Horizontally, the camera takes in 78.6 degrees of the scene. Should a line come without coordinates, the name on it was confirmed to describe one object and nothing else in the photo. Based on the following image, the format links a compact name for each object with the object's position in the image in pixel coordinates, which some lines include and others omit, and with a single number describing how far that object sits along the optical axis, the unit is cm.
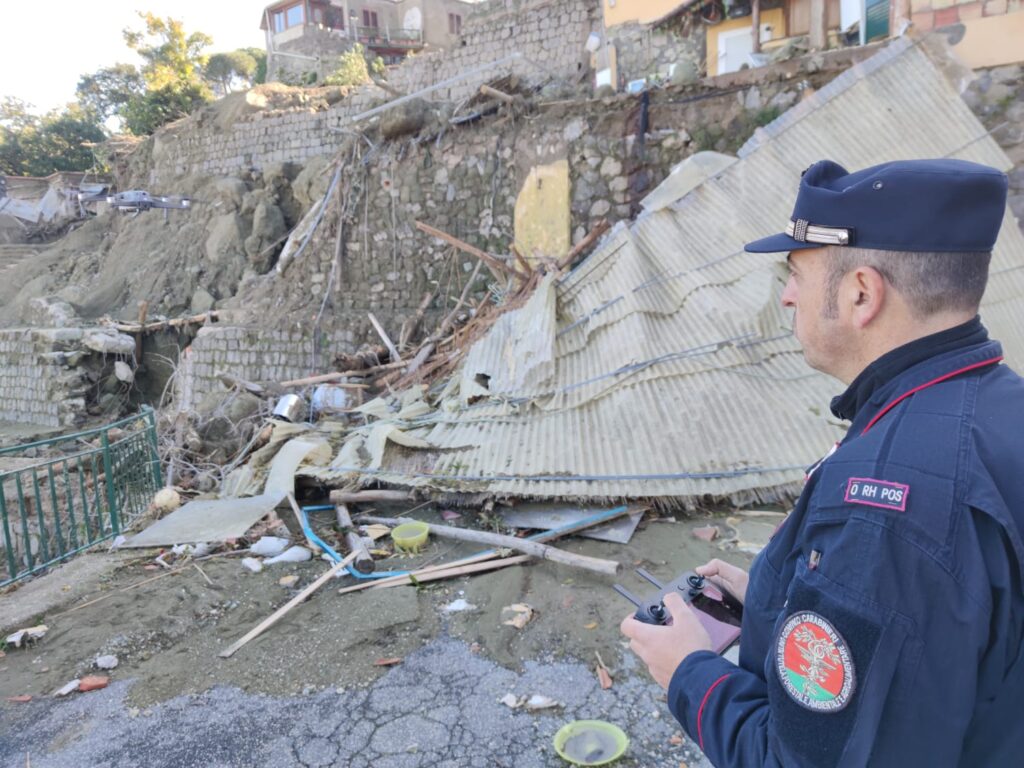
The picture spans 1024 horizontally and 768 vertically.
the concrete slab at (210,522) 468
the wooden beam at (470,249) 797
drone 1329
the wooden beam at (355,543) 402
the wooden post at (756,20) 1105
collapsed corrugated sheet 442
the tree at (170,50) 2508
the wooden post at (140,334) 1484
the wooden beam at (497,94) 836
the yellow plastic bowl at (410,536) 426
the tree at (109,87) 3284
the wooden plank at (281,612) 336
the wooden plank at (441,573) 387
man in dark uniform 86
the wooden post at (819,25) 1057
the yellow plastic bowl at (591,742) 248
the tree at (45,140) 3019
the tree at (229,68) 3412
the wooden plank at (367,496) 488
